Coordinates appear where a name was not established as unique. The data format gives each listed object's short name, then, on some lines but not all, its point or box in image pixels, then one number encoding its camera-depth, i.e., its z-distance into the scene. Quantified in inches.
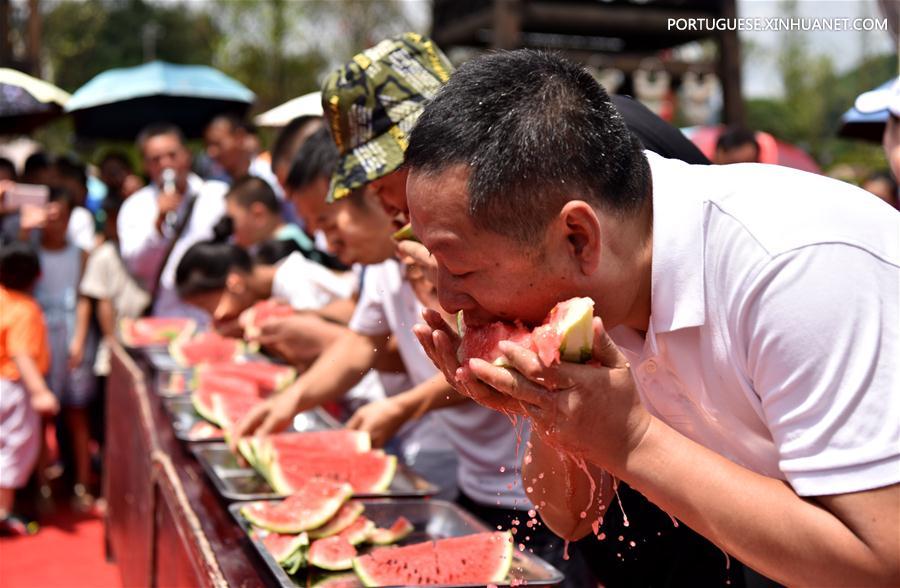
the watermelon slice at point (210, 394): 167.9
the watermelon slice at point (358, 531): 106.7
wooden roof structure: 418.6
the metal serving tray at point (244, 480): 120.7
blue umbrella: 396.5
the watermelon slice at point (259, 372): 186.2
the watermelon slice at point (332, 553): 99.0
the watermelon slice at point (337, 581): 95.4
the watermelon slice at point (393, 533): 109.3
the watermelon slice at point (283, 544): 99.0
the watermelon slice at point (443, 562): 92.1
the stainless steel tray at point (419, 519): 99.6
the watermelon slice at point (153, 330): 264.7
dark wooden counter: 103.4
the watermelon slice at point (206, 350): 229.9
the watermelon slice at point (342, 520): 107.4
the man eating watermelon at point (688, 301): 54.1
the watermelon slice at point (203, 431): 152.8
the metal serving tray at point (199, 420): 161.2
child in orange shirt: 266.7
